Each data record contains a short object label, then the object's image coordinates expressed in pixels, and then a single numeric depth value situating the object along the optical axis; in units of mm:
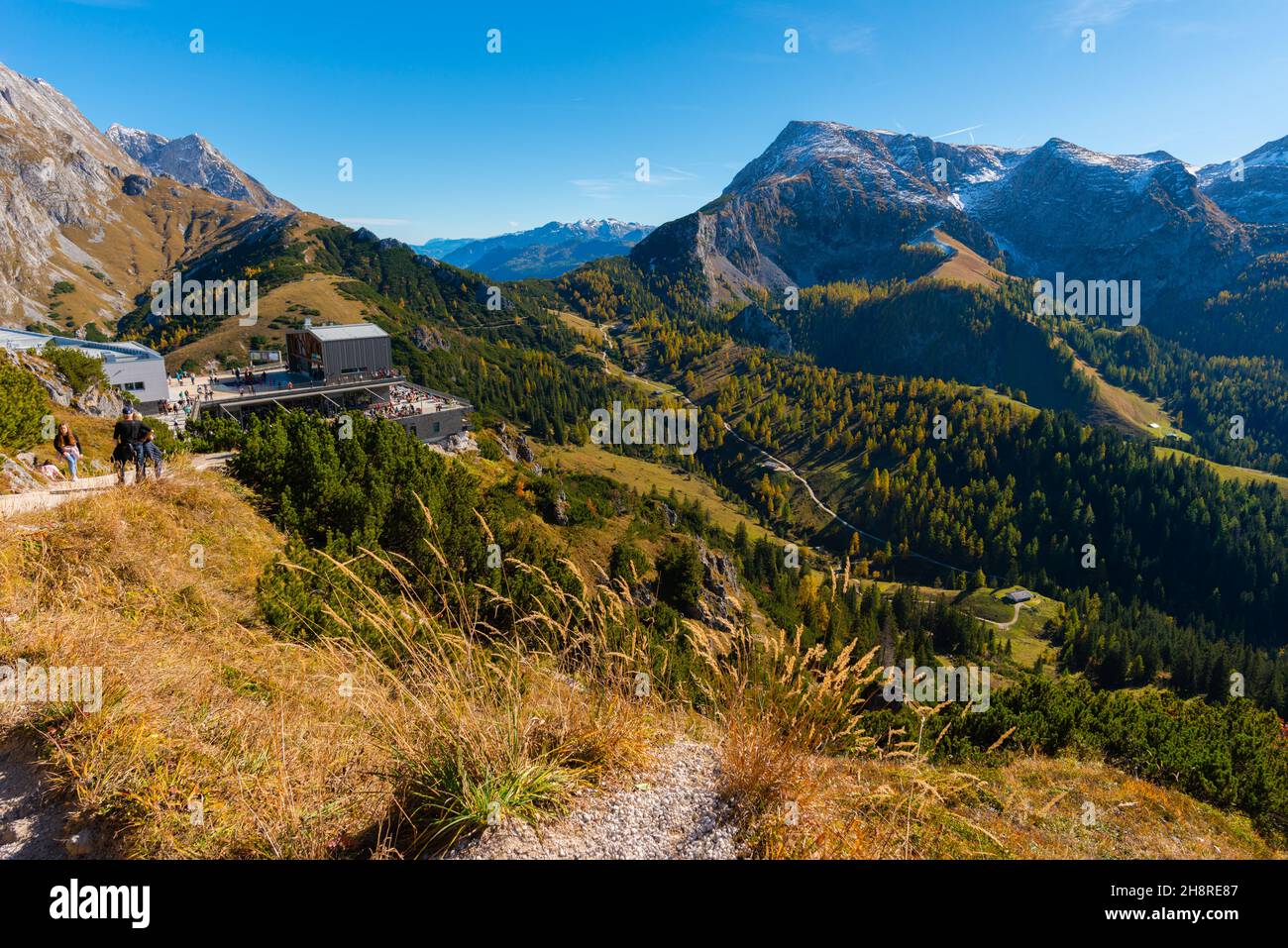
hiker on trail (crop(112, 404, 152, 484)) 15539
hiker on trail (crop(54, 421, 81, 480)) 17594
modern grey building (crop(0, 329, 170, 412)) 58719
